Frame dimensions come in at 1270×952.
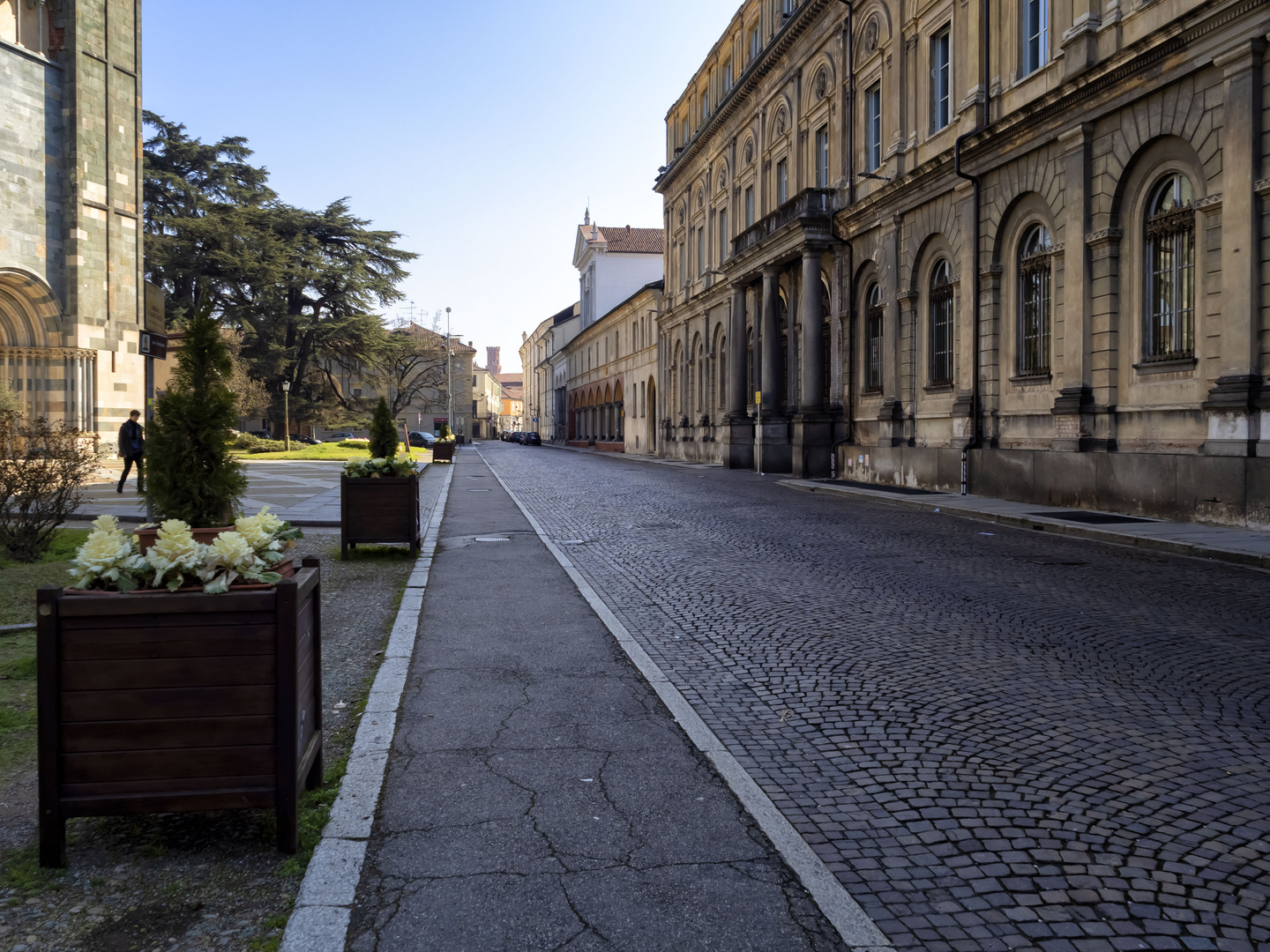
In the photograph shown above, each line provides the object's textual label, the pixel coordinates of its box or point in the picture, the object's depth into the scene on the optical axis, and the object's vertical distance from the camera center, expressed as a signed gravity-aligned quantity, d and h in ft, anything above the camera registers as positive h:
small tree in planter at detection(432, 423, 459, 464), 150.71 +0.13
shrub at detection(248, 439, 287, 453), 155.74 +0.87
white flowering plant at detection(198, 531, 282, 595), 10.93 -1.31
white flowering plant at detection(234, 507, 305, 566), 11.96 -1.07
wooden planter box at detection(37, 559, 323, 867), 10.35 -2.78
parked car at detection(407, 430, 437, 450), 235.20 +2.86
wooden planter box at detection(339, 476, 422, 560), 36.60 -2.35
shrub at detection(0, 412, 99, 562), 32.35 -1.28
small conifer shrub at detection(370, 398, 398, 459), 41.09 +0.73
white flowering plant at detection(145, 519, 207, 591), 10.83 -1.20
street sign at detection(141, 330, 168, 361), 61.41 +7.01
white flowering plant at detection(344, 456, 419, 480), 37.01 -0.62
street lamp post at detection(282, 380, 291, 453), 154.44 +7.05
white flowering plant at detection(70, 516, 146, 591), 10.87 -1.30
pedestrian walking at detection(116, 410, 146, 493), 58.95 +0.76
